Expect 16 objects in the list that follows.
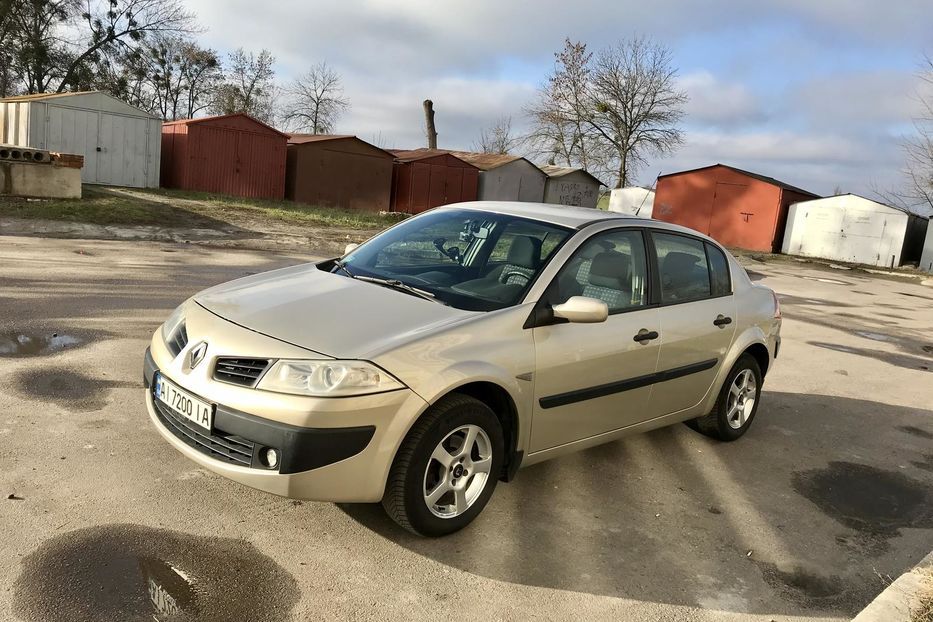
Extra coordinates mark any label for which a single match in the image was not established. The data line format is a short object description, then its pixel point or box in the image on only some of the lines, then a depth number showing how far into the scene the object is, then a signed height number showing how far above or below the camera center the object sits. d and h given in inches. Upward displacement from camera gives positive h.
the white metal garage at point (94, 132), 868.0 +43.3
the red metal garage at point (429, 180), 1203.2 +37.8
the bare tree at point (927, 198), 1249.4 +95.7
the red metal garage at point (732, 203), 1249.4 +53.0
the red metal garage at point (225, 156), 986.1 +35.3
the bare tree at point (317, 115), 2165.4 +222.8
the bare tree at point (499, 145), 2470.2 +222.9
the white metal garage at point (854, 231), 1139.3 +24.5
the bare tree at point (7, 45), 1269.7 +205.7
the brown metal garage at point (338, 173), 1088.2 +31.6
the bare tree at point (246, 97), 1958.7 +236.0
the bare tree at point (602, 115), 1795.0 +269.2
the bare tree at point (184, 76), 1734.7 +256.5
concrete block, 634.2 -15.2
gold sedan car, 118.2 -28.5
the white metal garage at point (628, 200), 1453.0 +46.9
